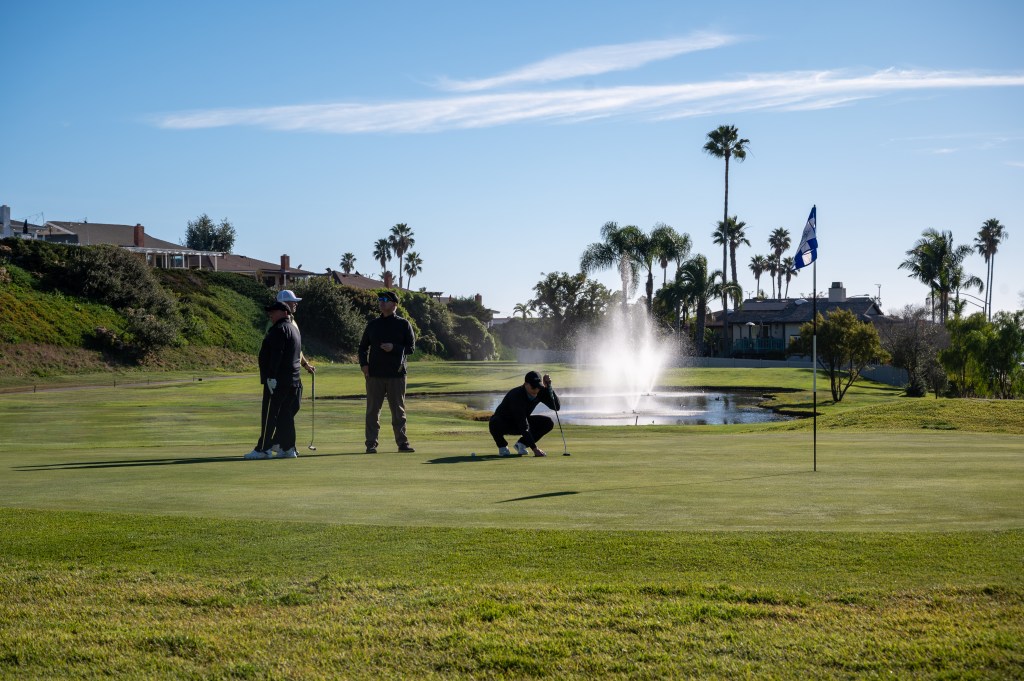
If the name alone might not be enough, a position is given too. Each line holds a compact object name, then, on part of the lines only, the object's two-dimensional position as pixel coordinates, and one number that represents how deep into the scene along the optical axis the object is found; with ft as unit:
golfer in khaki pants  50.80
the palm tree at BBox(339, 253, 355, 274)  558.97
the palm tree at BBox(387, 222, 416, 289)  512.22
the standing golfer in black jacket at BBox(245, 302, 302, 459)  47.24
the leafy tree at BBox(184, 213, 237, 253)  439.22
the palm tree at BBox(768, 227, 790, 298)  536.83
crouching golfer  49.26
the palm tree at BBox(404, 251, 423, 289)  531.09
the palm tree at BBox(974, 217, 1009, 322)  461.78
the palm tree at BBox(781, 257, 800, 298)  516.36
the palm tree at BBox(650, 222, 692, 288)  327.06
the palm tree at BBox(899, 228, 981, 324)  306.14
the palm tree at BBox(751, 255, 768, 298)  552.41
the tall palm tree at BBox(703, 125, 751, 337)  327.06
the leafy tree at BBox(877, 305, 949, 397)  187.43
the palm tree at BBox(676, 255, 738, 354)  322.34
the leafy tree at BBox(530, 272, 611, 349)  400.67
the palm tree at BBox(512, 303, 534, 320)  423.06
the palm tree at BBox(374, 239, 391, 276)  515.91
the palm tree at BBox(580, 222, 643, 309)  329.72
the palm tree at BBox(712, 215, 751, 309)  444.14
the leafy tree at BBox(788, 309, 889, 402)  162.20
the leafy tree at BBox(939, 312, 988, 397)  158.40
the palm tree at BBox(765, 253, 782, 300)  543.80
